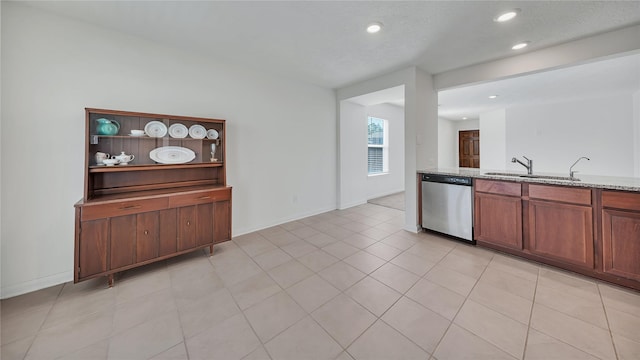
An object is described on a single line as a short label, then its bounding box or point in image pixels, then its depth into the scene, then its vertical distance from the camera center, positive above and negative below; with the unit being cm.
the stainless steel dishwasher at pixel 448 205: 303 -34
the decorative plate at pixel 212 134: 301 +67
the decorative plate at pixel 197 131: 284 +67
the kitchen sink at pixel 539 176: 258 +6
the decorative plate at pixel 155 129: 253 +63
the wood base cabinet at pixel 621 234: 194 -48
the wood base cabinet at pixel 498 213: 261 -40
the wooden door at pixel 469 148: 826 +126
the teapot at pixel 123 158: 235 +27
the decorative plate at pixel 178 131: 271 +64
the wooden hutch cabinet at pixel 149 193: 203 -11
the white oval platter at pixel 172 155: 261 +34
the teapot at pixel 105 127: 226 +57
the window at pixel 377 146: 599 +100
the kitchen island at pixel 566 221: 199 -42
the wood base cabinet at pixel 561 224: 218 -45
